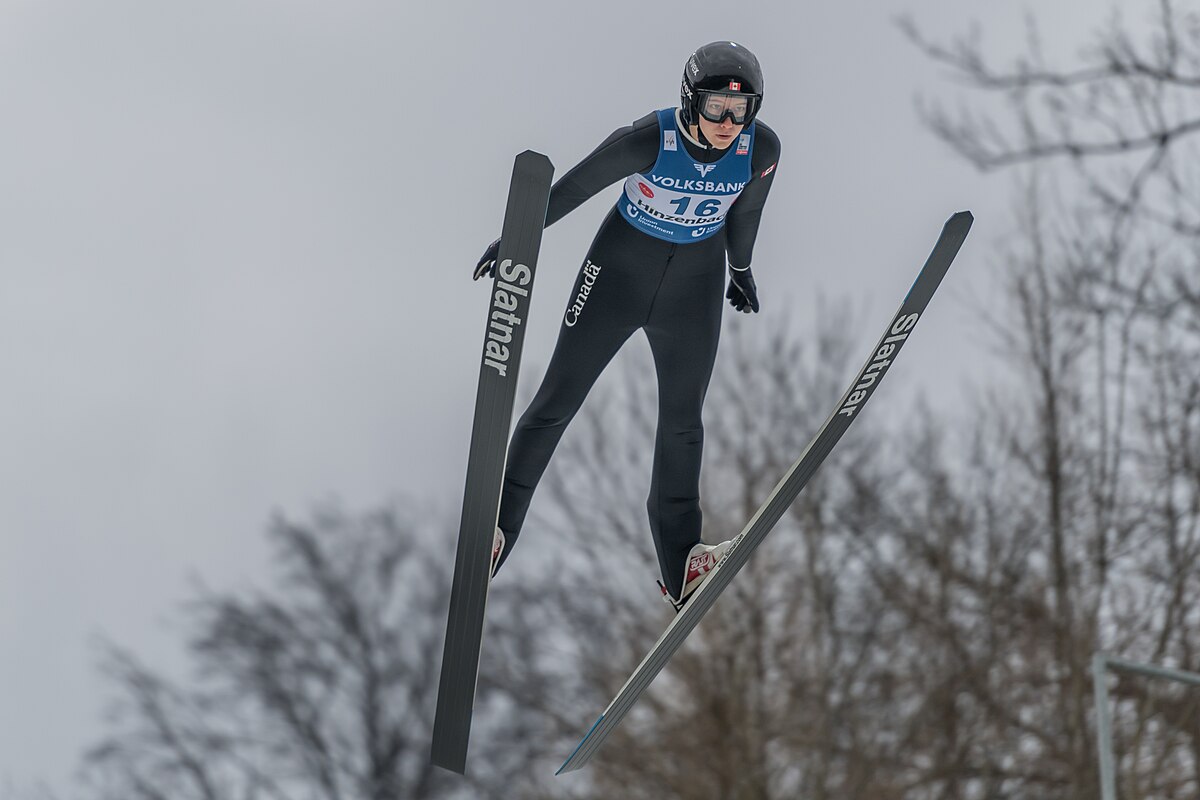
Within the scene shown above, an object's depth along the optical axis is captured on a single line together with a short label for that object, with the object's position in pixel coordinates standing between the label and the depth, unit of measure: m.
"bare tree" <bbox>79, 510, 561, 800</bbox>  49.25
